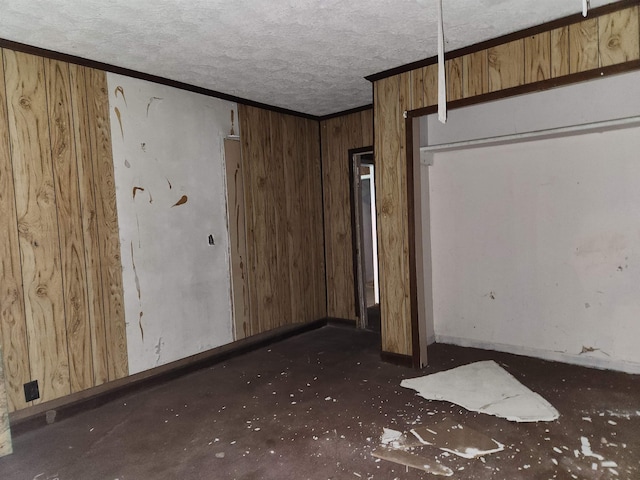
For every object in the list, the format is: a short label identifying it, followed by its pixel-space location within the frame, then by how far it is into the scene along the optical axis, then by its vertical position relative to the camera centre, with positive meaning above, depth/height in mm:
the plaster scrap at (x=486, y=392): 2967 -1467
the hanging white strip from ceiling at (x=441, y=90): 2021 +558
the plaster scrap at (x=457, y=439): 2508 -1447
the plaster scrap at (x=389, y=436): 2658 -1445
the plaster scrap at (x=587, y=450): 2396 -1452
